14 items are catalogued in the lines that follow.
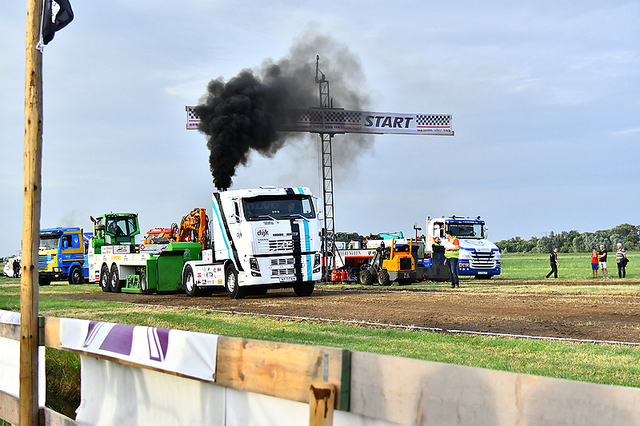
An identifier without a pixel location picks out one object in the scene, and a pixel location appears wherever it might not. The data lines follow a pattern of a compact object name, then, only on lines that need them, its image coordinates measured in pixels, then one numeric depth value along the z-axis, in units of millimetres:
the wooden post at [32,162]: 6219
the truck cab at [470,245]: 31797
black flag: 6500
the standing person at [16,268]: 49088
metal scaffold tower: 32250
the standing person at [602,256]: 29938
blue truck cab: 38250
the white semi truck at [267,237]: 20000
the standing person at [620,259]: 30031
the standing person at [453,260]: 23609
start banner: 35969
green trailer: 24766
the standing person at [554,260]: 32375
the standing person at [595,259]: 30545
